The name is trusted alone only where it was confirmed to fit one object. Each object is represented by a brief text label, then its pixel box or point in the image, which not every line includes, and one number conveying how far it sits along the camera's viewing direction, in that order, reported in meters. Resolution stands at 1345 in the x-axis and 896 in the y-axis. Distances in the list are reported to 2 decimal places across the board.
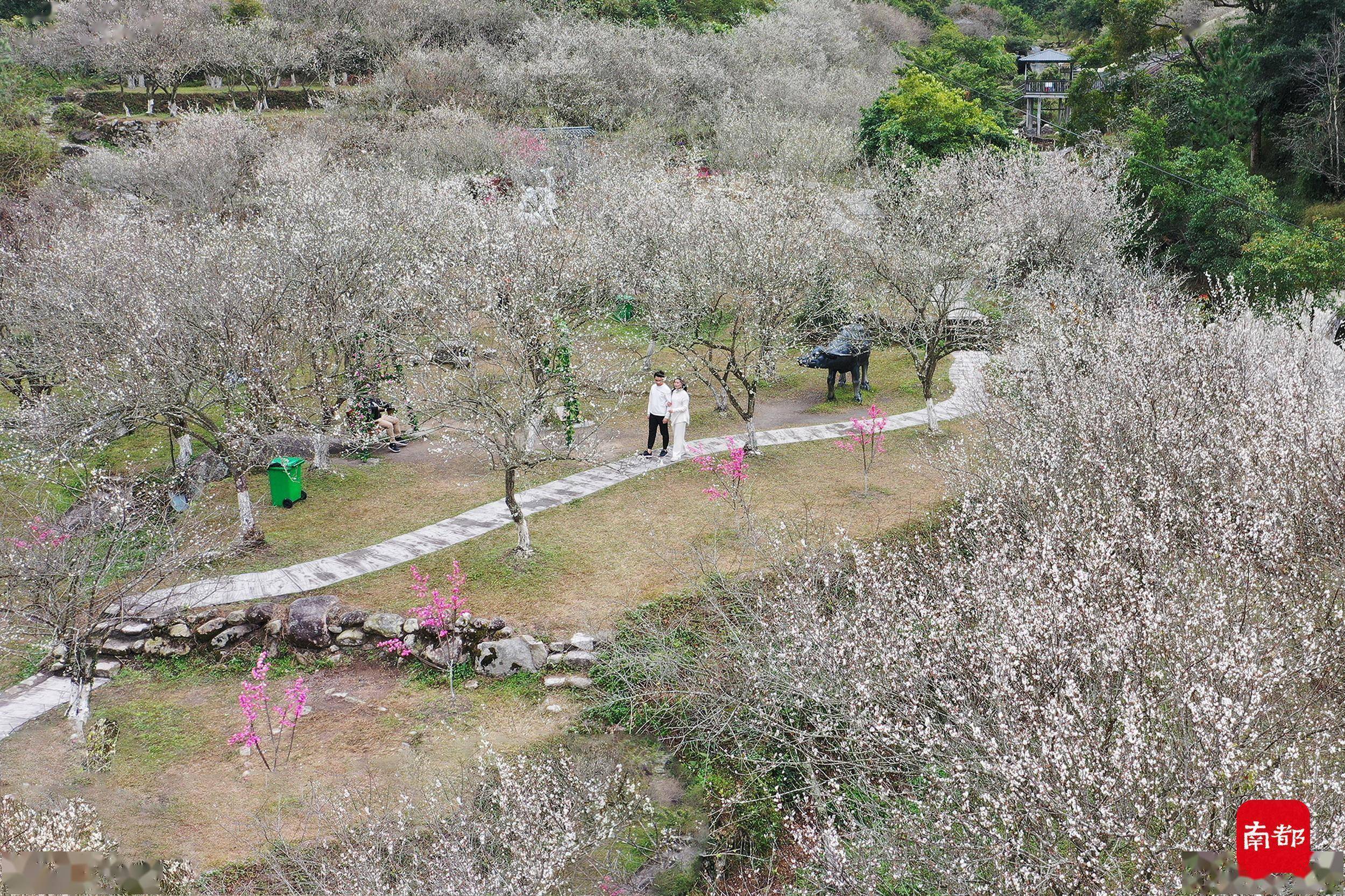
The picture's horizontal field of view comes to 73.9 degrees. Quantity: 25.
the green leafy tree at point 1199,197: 26.47
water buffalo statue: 24.83
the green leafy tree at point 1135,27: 39.38
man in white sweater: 20.55
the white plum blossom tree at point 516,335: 16.31
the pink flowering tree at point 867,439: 19.28
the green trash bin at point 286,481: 19.08
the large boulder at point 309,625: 14.54
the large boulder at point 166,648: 14.52
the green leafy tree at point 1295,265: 21.88
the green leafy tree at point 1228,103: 29.83
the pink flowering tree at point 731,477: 17.05
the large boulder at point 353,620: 14.69
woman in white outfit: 20.52
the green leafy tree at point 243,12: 57.19
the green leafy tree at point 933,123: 36.69
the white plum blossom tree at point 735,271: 20.89
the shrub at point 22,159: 32.69
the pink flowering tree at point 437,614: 14.14
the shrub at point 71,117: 49.97
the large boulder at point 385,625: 14.55
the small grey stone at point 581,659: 13.98
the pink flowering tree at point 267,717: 12.09
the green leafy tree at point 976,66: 45.69
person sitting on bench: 22.36
